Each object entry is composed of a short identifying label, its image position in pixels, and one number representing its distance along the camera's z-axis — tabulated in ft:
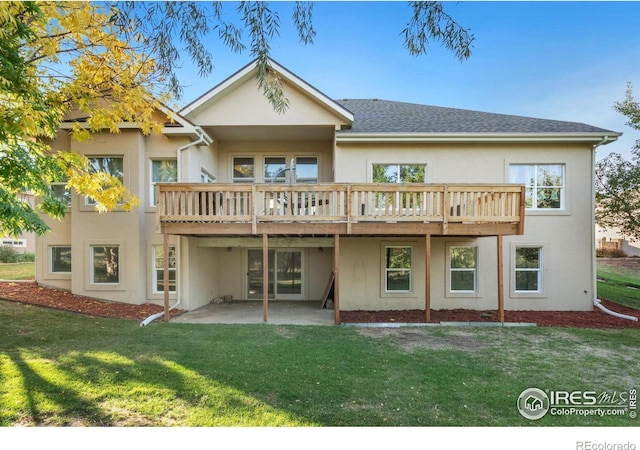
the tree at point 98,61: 10.74
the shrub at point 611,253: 65.05
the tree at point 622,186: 33.47
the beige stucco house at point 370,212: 30.42
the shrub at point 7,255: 54.29
